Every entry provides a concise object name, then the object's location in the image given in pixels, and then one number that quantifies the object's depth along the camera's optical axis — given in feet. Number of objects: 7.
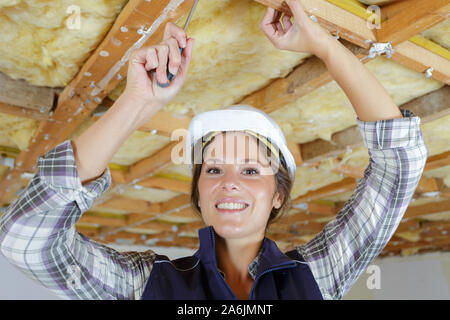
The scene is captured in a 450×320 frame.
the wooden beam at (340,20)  4.40
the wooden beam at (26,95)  6.39
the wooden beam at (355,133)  6.80
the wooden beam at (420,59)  5.30
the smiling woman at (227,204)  2.53
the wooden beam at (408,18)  4.37
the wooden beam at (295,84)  5.69
